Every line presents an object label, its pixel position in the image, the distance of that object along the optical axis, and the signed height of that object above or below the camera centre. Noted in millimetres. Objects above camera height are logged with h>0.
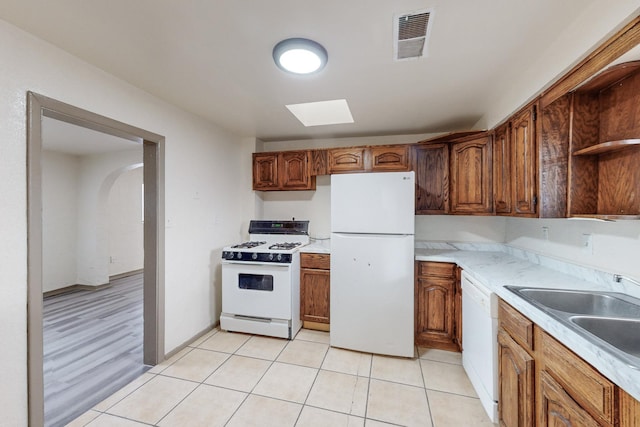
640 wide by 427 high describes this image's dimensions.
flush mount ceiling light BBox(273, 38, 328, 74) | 1572 +980
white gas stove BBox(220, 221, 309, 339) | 2853 -859
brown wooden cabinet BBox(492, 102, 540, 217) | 1823 +369
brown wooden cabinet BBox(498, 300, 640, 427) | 823 -681
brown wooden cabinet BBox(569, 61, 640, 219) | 1334 +335
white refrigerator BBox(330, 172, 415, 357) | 2500 -482
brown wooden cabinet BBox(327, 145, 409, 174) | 3059 +632
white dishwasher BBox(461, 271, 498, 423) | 1688 -917
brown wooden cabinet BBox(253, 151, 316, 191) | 3385 +534
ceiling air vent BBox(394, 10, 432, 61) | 1373 +1003
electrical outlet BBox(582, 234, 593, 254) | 1684 -204
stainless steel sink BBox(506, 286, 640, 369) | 1042 -480
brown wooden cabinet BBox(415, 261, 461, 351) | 2566 -922
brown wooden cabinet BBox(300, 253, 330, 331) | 3006 -882
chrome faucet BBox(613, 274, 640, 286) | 1375 -357
